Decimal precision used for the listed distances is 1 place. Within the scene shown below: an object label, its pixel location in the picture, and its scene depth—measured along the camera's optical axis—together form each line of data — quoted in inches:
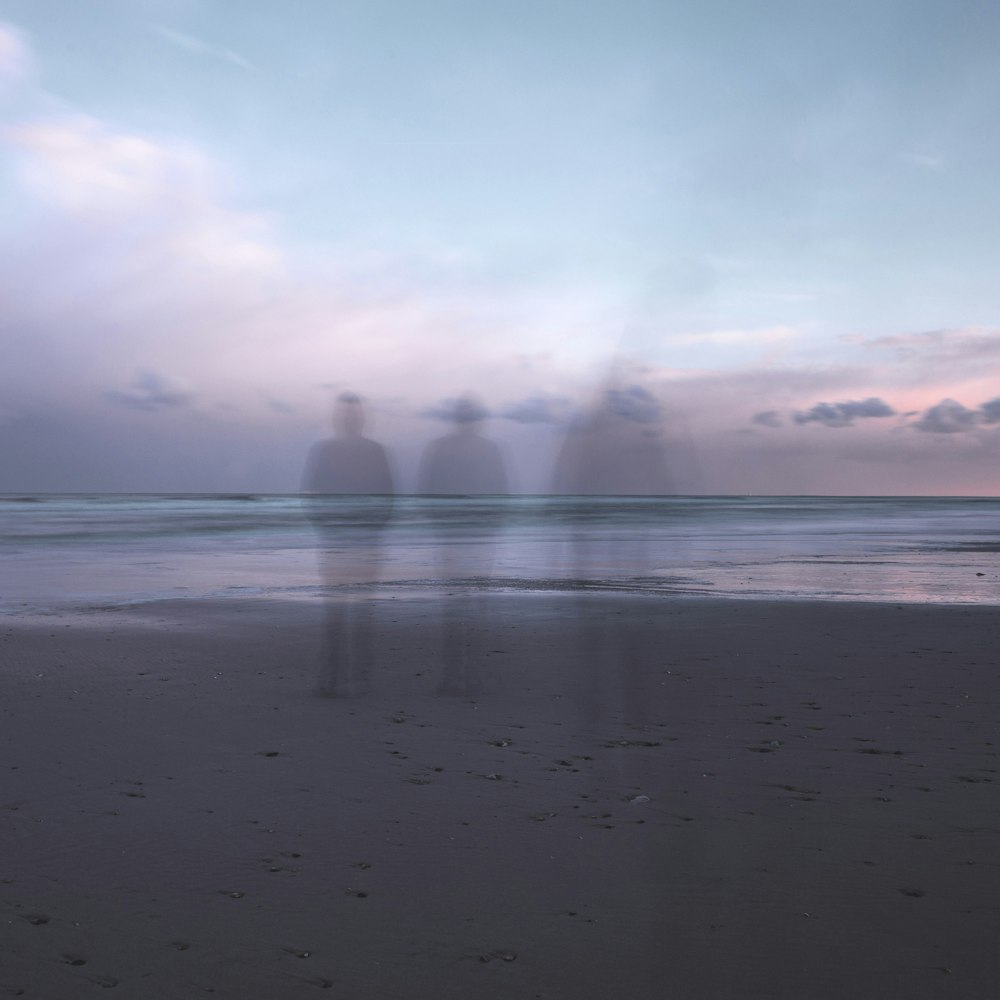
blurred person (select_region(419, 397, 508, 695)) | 351.9
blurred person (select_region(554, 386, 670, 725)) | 299.0
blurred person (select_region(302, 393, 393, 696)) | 353.1
